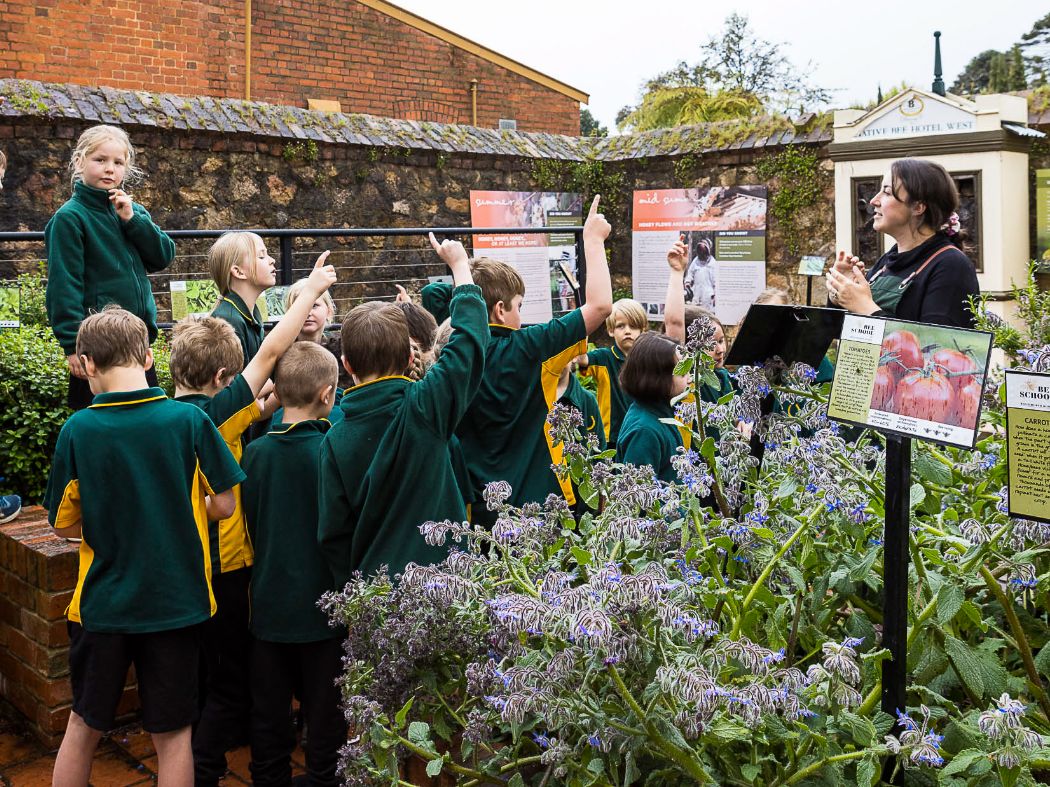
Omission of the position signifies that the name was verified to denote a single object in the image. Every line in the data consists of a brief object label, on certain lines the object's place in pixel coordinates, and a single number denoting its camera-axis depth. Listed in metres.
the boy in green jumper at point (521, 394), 3.36
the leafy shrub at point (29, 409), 4.38
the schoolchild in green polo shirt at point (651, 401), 3.40
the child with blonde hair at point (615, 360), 4.73
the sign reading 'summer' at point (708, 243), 9.75
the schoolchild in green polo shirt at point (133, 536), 2.75
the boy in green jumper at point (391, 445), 2.80
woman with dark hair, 3.59
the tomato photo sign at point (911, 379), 1.58
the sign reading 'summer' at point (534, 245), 9.70
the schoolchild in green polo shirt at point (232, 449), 3.14
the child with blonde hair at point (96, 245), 3.76
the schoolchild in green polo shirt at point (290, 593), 2.96
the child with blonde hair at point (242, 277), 3.79
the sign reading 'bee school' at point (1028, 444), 1.52
